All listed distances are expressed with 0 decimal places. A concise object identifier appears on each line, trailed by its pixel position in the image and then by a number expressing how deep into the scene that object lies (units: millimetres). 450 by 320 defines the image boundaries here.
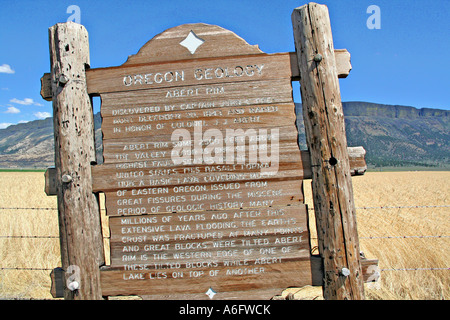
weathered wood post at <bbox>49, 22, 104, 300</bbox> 3379
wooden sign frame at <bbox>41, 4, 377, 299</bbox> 3350
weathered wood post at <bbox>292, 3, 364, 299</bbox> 3270
